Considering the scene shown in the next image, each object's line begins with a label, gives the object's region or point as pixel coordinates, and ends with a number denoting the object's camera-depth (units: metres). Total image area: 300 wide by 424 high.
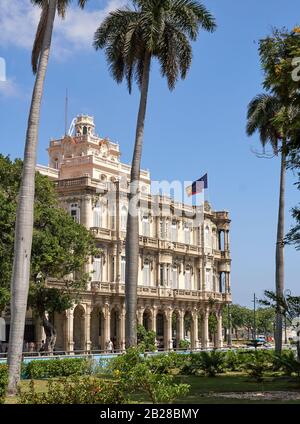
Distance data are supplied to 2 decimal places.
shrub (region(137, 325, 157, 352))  54.47
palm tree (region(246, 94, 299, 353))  38.31
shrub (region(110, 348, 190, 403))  13.53
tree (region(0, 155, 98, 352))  39.88
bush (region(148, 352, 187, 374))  23.75
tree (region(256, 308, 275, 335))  126.36
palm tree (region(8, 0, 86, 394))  20.02
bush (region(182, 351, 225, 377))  29.89
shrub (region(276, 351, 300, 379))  22.69
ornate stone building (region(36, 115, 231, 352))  55.31
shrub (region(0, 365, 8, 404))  17.18
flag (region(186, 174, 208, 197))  61.16
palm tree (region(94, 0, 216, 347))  29.88
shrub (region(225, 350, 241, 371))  32.78
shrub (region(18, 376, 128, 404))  12.05
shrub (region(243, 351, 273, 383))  25.58
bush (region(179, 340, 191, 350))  61.96
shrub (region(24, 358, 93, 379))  27.03
